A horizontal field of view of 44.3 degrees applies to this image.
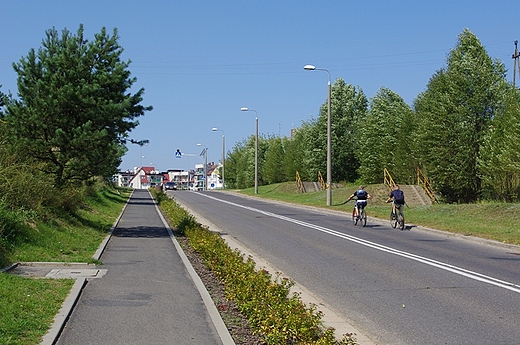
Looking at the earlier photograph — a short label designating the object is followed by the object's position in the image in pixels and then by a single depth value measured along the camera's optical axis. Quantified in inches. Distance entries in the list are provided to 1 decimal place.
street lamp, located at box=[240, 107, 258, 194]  2305.4
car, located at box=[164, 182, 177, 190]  4685.0
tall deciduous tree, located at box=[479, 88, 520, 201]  1114.4
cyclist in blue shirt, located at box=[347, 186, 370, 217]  969.2
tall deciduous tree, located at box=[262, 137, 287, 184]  3048.7
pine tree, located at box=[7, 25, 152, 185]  706.2
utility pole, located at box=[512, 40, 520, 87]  1637.6
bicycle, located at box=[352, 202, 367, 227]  976.9
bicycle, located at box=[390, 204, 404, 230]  914.1
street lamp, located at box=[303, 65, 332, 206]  1405.0
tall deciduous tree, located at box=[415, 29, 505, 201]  1364.4
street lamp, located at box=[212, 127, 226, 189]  3148.6
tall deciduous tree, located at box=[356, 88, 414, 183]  1814.7
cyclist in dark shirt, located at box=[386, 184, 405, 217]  921.3
